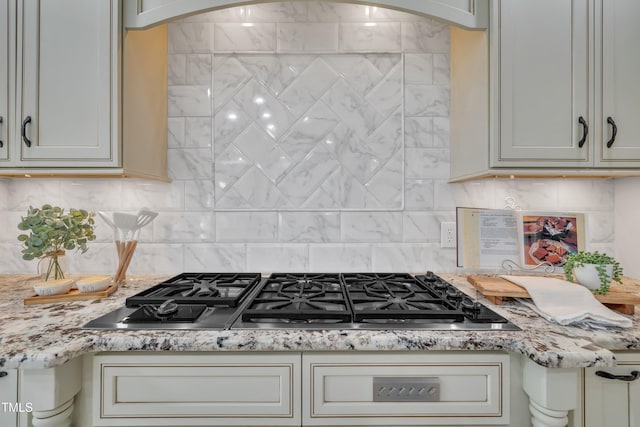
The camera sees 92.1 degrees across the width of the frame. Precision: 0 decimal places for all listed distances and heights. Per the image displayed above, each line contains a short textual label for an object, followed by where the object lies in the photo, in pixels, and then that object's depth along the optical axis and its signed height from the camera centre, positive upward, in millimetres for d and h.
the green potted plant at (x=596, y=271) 1085 -205
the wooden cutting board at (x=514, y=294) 1033 -282
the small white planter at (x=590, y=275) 1095 -219
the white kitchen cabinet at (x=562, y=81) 1211 +522
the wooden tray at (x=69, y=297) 1125 -326
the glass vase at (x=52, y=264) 1251 -230
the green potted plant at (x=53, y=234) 1194 -96
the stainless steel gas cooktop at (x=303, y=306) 916 -315
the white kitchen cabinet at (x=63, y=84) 1213 +498
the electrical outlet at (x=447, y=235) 1606 -113
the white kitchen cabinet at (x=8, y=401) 856 -530
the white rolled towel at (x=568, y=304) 922 -294
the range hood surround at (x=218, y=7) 1239 +817
